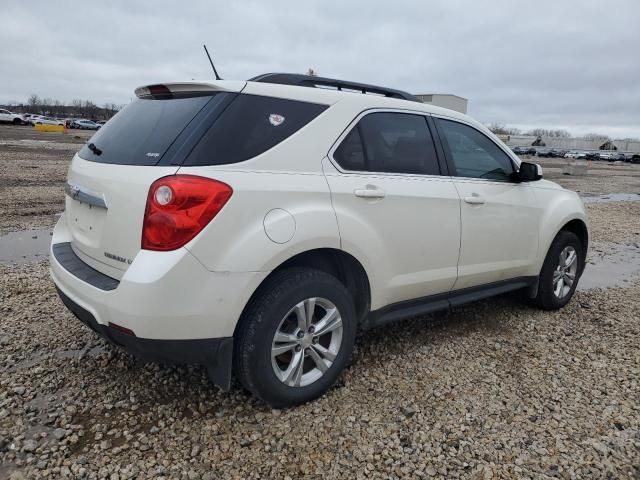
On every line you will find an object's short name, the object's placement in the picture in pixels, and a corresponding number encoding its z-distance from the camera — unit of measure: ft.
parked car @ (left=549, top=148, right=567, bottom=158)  225.76
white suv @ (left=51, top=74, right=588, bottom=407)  7.72
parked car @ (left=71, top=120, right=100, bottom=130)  202.08
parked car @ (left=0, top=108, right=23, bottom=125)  166.81
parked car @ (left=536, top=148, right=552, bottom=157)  223.22
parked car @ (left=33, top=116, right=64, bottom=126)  172.90
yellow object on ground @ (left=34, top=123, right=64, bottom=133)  150.61
